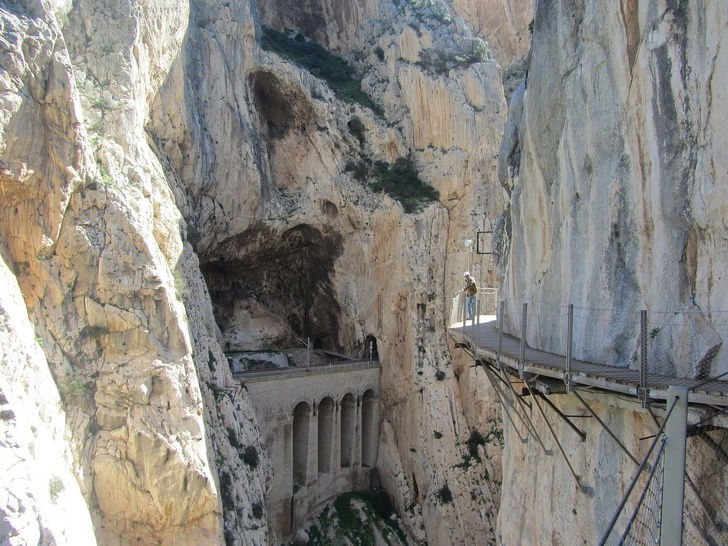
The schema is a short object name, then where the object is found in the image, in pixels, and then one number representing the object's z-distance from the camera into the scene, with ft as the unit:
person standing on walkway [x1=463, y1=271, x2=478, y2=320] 56.88
